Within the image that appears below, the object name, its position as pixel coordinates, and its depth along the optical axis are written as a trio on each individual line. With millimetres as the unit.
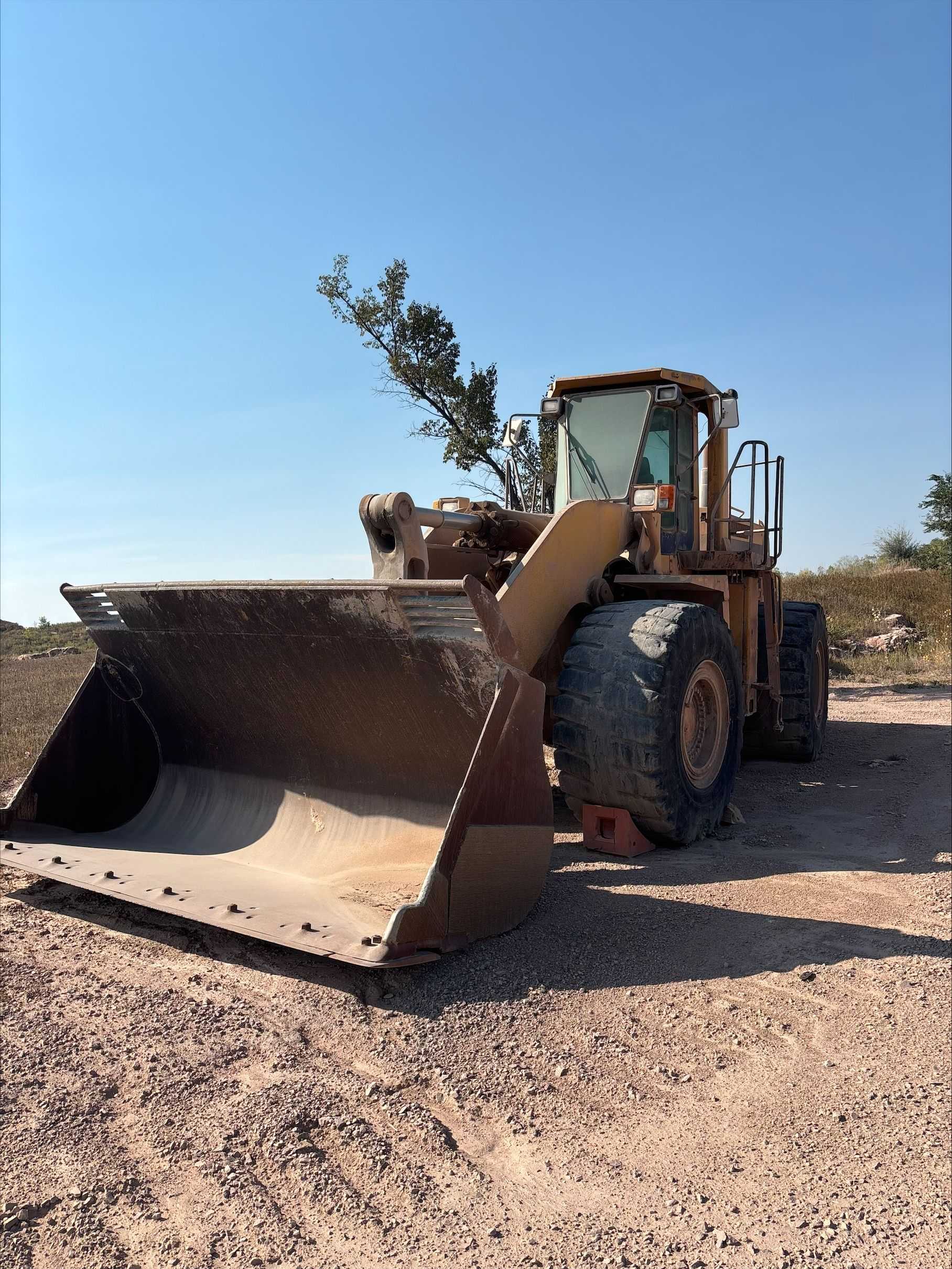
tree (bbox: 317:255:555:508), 15172
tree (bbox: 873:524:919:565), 33094
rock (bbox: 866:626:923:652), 18766
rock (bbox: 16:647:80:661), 22219
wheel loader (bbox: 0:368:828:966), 3994
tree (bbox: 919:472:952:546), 24031
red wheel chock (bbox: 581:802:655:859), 5434
